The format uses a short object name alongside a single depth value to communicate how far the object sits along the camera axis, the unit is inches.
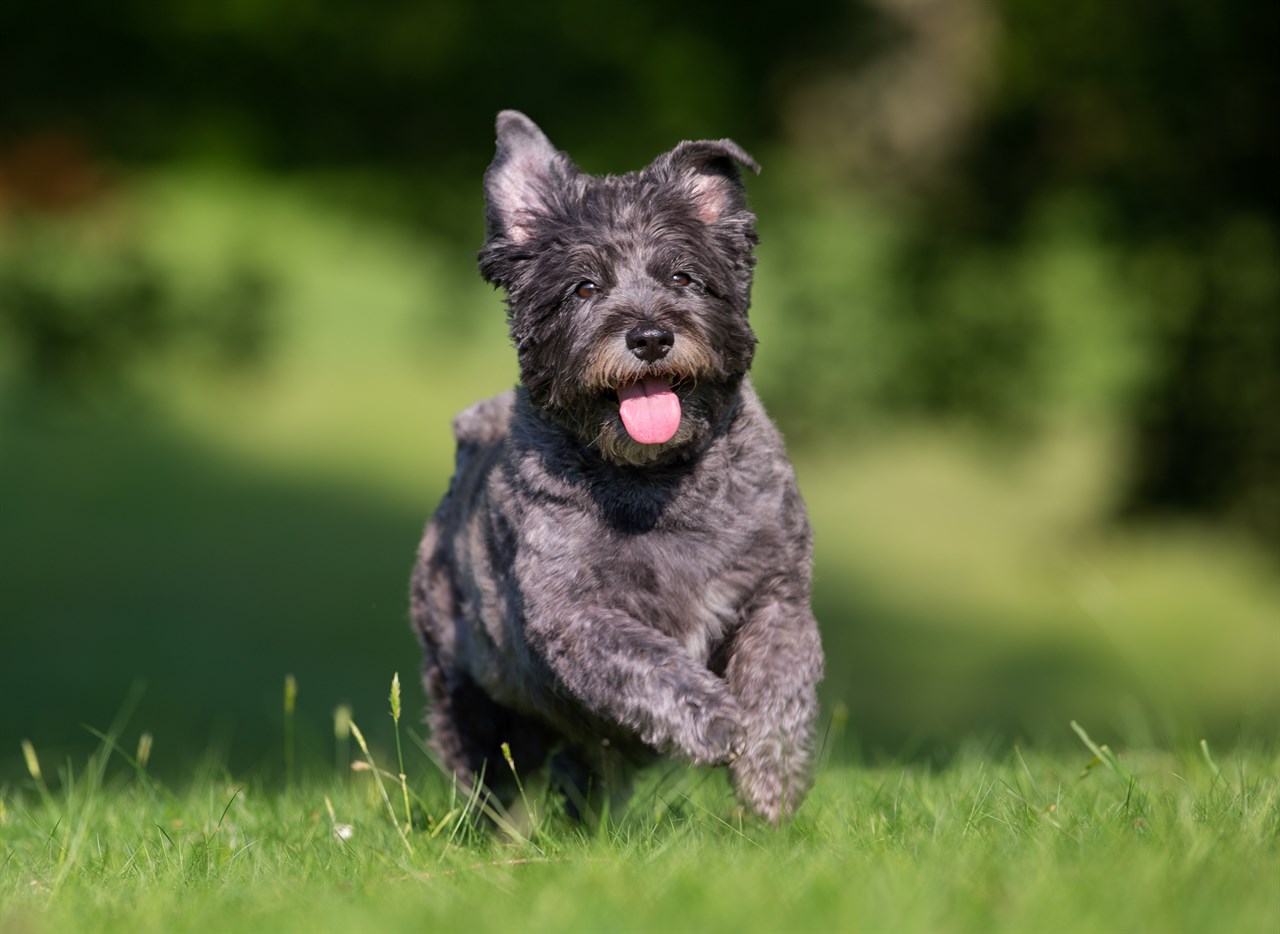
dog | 340.8
